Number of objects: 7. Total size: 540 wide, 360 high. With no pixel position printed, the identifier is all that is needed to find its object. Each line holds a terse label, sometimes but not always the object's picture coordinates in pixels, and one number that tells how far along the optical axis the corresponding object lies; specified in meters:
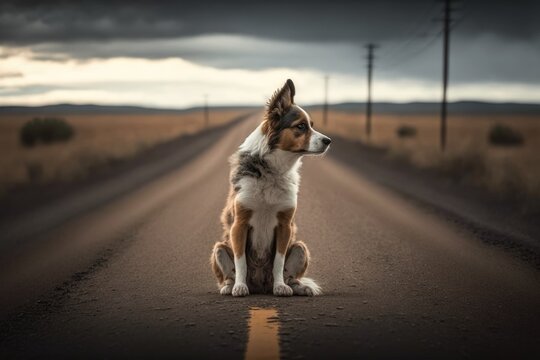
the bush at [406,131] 59.55
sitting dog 5.55
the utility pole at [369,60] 46.95
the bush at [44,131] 47.25
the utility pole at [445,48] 27.30
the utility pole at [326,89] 72.81
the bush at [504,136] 45.22
